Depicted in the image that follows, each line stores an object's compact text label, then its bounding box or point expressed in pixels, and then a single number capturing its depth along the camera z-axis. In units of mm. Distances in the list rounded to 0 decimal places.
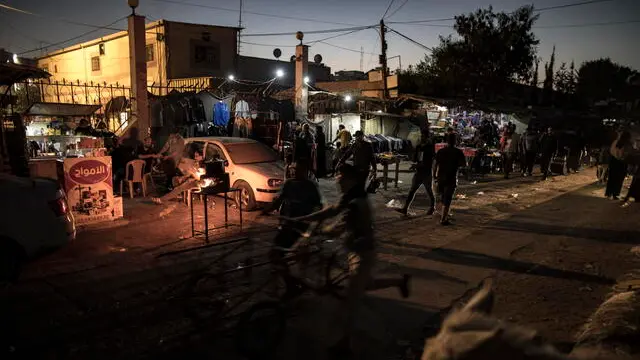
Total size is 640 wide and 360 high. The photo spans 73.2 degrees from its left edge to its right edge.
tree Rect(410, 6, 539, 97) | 33312
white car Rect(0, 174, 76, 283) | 5324
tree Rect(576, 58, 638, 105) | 54531
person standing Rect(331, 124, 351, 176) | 14791
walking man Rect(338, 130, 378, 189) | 11016
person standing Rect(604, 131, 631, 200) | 11414
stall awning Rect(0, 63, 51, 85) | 8312
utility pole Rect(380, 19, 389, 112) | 20906
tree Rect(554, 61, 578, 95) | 54500
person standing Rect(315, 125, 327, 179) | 15297
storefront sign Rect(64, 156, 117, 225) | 8312
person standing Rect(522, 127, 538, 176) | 17000
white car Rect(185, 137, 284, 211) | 9844
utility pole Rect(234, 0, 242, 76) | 24438
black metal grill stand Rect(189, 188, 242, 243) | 7266
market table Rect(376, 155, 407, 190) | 13188
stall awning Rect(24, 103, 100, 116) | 13218
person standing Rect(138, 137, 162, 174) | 11711
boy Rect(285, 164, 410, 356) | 4016
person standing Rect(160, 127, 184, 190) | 11164
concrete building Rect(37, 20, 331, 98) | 22016
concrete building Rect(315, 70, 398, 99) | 21828
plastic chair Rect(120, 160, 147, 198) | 11070
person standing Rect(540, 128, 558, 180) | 16391
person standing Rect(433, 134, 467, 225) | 8844
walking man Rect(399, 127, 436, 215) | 9742
